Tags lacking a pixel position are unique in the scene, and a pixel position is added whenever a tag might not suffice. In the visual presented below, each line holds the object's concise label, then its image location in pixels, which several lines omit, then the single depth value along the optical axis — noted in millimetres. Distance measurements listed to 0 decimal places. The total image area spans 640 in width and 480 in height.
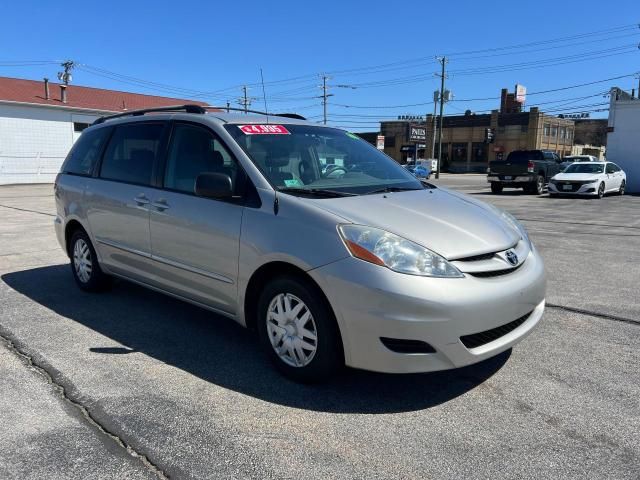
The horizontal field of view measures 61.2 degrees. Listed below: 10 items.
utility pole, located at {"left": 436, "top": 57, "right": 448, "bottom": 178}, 50362
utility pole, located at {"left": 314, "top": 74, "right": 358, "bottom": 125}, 64500
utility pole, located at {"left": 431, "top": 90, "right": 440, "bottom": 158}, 71481
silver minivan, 3104
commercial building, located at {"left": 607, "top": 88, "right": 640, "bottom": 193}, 28422
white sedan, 21219
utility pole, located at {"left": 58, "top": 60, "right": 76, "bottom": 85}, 38688
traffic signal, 65125
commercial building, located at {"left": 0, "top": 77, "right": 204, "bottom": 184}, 30109
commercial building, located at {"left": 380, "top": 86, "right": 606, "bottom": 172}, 67312
